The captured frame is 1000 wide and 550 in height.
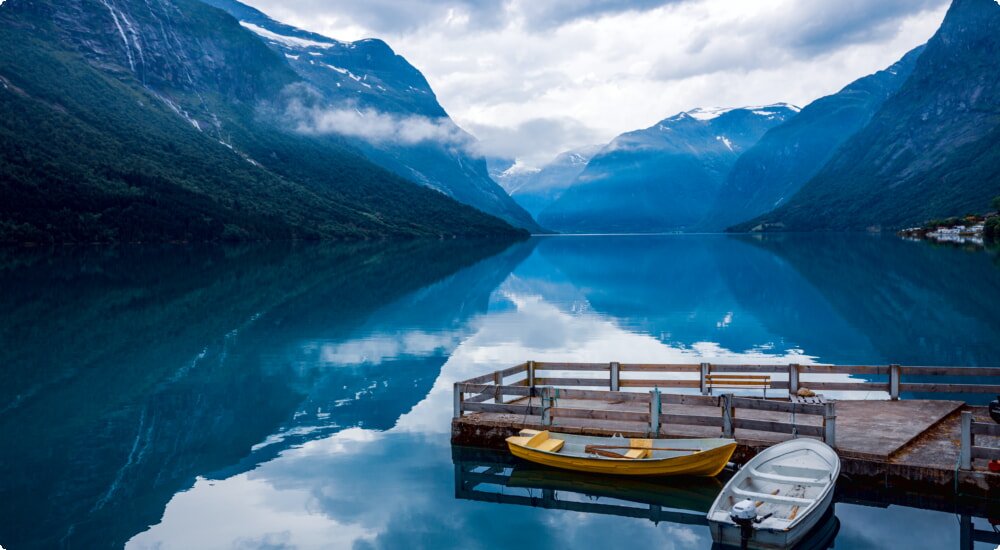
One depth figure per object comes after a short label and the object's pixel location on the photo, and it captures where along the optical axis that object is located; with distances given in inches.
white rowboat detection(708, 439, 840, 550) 439.2
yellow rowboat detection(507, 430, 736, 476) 575.8
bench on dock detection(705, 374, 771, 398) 765.9
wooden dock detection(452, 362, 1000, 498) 541.0
